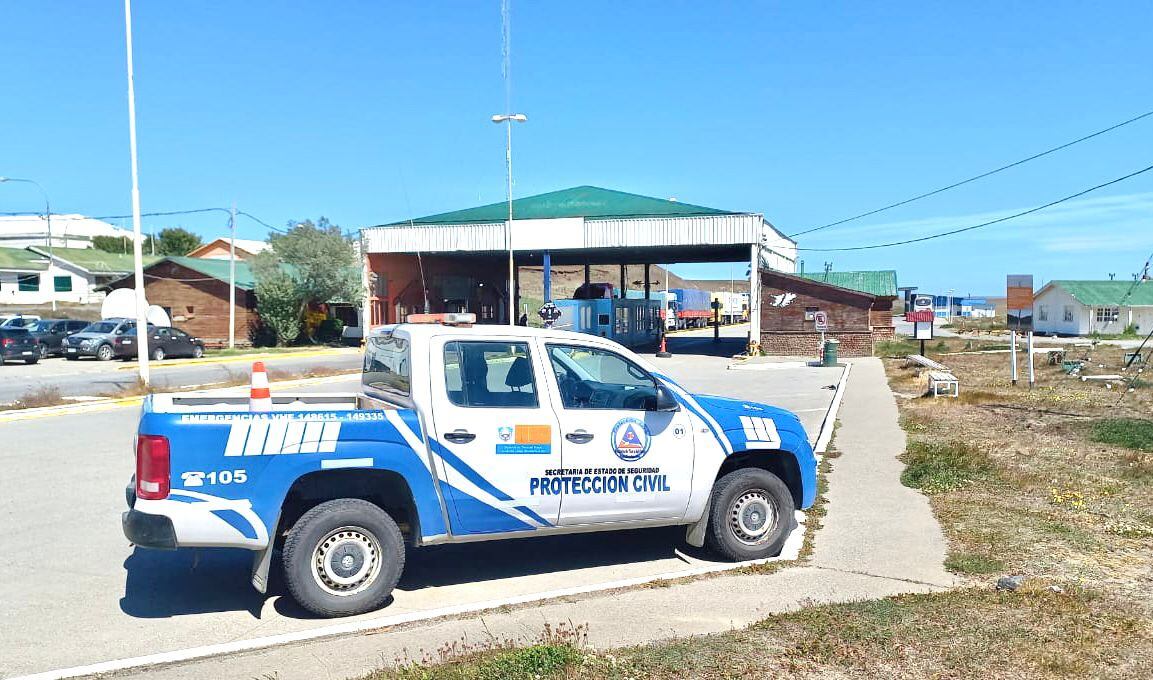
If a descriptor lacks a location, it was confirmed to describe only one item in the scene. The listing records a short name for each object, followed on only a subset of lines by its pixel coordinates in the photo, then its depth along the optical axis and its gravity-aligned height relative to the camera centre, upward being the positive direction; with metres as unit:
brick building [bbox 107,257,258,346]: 50.00 +2.15
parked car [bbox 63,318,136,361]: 35.81 -0.23
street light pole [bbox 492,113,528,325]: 33.00 +7.81
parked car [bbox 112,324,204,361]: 36.12 -0.33
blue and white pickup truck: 5.62 -0.91
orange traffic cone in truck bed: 6.27 -0.41
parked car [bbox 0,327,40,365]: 33.57 -0.27
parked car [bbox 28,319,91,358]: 37.09 +0.28
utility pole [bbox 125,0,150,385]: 23.03 +2.81
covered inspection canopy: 40.53 +4.41
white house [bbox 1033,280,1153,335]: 67.75 +1.03
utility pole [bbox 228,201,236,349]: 46.14 +1.68
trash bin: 34.09 -1.09
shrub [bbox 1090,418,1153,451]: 12.38 -1.66
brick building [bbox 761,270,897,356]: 40.53 +0.51
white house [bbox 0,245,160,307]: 65.28 +4.57
